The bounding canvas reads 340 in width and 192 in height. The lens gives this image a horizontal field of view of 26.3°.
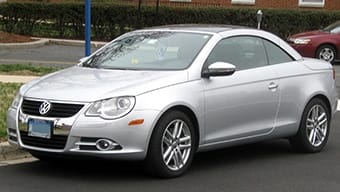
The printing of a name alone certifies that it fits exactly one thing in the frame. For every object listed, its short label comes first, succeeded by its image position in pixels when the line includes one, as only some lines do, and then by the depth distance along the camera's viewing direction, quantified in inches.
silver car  261.7
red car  864.3
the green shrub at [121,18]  1083.9
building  1295.5
